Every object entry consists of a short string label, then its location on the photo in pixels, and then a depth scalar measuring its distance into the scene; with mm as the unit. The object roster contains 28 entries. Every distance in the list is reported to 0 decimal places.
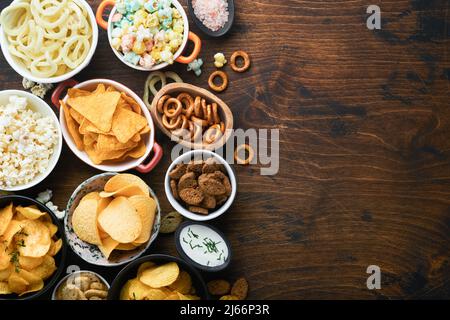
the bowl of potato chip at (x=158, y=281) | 1991
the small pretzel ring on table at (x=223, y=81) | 2209
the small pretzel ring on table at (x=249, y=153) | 2180
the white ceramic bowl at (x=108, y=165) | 2113
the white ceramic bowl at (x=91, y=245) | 2068
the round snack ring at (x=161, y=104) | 2117
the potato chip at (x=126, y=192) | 2027
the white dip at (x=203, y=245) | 2076
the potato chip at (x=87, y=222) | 1996
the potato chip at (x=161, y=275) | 1977
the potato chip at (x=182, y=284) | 2051
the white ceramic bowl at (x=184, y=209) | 2068
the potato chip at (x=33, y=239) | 2000
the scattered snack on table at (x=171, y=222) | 2178
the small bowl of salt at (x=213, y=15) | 2184
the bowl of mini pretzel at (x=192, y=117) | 2119
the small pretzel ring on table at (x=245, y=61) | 2209
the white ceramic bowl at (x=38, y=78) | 2082
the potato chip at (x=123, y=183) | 2055
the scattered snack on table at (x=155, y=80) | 2209
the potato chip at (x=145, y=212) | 1998
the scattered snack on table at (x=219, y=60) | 2199
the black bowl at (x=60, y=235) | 2027
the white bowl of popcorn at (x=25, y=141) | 2057
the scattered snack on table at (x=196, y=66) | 2189
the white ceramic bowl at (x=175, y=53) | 2121
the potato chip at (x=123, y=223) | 1968
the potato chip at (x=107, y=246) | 2023
